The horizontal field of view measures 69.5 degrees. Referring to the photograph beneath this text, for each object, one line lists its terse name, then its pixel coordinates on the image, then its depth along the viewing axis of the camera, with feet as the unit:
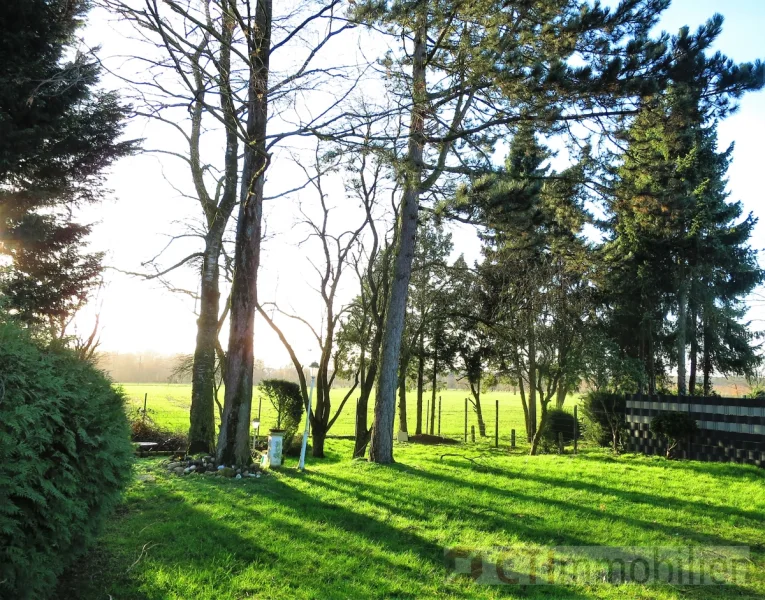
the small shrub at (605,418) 44.86
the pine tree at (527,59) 21.70
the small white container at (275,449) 29.78
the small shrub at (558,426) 53.78
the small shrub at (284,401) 43.93
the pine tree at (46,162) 28.14
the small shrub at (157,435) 42.65
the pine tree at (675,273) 60.54
